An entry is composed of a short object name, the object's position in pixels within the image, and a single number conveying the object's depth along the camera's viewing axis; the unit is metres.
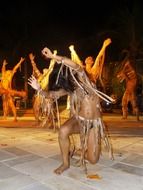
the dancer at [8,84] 10.48
